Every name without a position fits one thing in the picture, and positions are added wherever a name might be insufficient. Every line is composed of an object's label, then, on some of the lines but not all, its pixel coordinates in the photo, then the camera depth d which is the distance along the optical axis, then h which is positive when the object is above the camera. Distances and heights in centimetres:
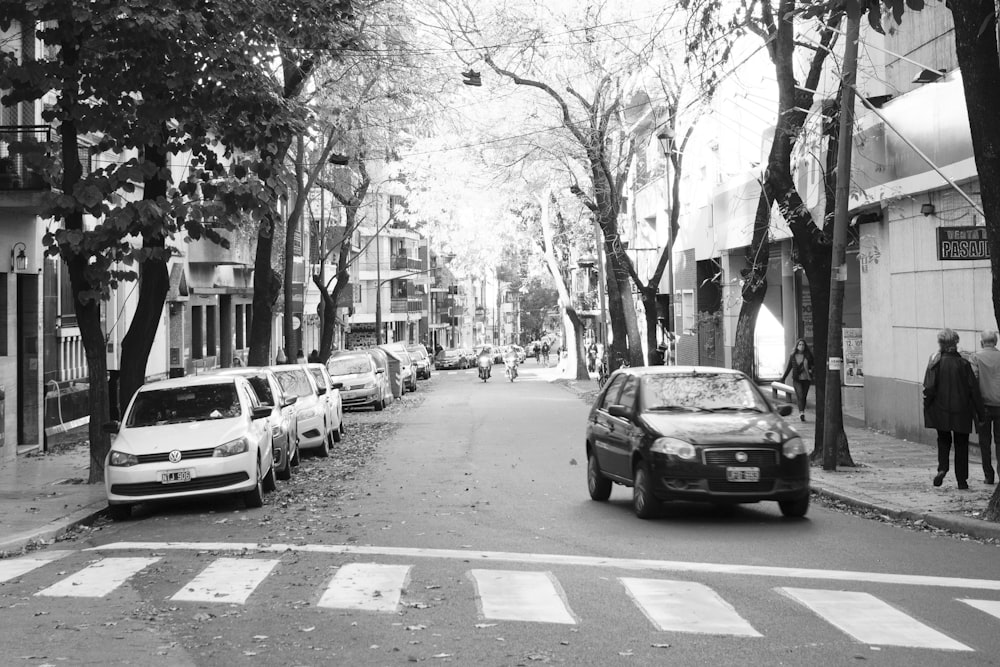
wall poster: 1955 -31
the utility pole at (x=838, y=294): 1703 +60
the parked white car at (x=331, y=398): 2450 -102
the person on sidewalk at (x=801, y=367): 2605 -60
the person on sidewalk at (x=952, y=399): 1462 -75
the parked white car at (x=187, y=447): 1434 -113
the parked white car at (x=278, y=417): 1769 -100
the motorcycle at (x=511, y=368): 5978 -115
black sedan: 1264 -106
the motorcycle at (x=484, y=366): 6059 -104
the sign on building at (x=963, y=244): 1451 +105
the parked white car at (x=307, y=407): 2173 -104
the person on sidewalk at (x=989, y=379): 1463 -52
